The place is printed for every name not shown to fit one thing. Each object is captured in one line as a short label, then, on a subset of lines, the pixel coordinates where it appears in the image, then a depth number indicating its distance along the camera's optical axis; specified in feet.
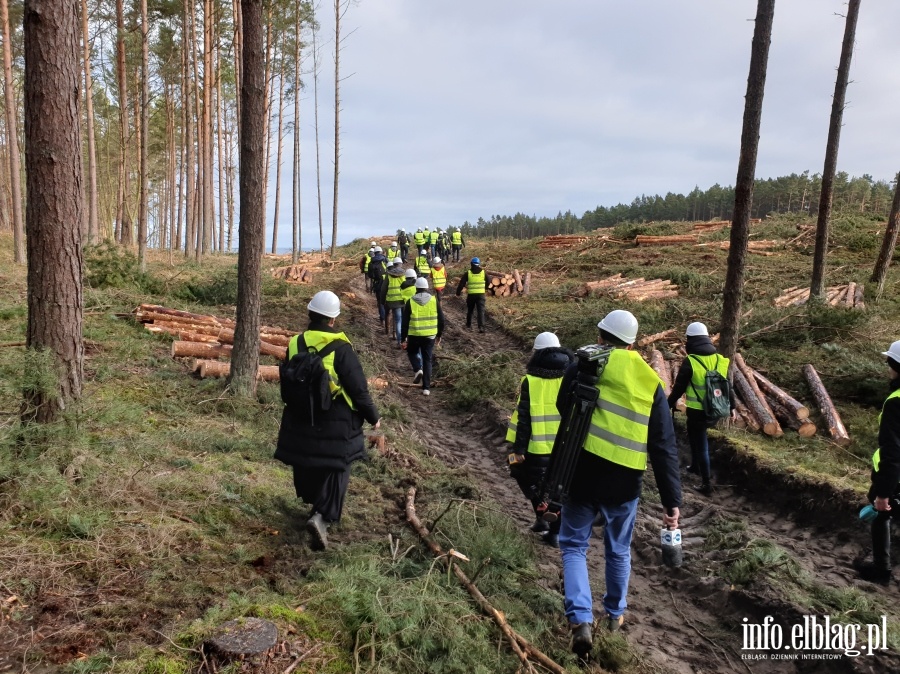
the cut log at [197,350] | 28.55
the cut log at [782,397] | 27.86
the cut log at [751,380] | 28.04
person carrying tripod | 11.69
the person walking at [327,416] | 13.64
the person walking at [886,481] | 14.21
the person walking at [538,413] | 16.10
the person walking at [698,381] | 22.29
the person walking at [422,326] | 33.09
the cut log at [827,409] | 26.35
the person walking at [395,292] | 43.27
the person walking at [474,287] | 48.96
